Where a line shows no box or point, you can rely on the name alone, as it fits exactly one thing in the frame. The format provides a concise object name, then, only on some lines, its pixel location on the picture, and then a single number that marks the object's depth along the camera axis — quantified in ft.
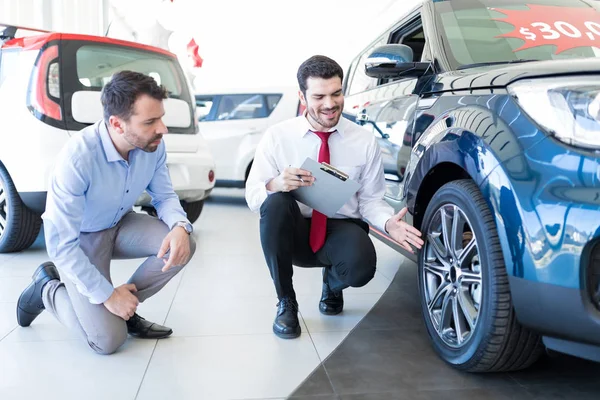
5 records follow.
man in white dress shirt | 7.65
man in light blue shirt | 6.72
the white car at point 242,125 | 21.90
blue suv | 4.81
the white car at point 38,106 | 11.34
